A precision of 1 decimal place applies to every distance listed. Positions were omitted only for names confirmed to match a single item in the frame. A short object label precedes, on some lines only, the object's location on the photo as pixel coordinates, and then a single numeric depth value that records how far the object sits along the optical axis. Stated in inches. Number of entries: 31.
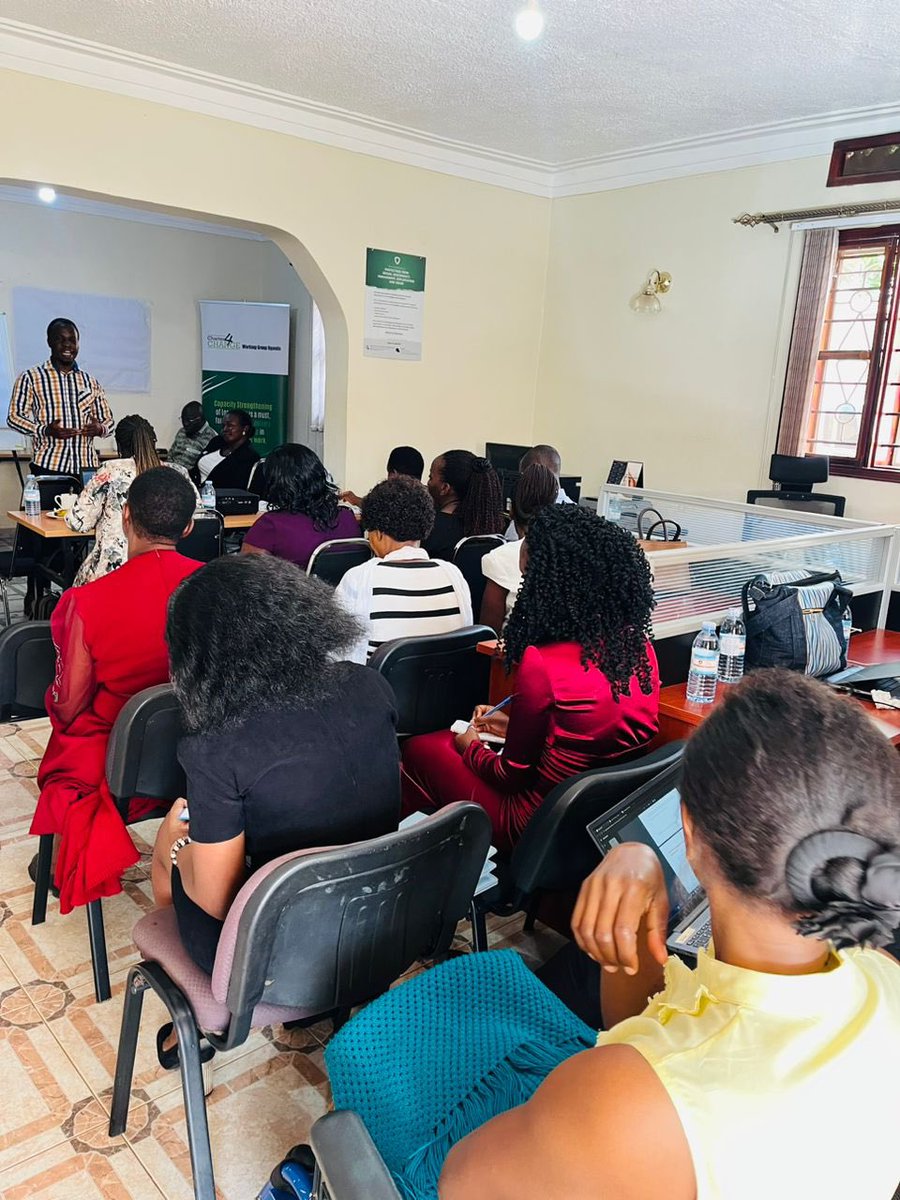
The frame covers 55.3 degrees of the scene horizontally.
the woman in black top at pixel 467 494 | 154.2
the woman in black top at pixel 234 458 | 235.6
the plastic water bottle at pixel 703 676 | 93.0
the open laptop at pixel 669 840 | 46.5
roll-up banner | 341.7
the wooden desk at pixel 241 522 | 183.6
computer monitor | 219.0
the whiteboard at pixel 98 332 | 308.0
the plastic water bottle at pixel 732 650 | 97.9
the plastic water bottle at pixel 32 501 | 177.2
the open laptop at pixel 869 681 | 97.3
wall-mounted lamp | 220.1
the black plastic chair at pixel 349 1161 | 33.7
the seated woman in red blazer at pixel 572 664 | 70.7
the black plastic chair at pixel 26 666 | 84.7
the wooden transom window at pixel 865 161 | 177.2
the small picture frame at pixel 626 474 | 201.8
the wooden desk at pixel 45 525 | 159.6
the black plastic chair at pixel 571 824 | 59.9
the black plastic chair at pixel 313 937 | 46.3
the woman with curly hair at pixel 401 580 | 102.8
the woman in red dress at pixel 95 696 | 76.0
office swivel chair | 182.5
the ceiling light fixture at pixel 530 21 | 135.3
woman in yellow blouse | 25.7
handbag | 97.1
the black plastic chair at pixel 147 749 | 67.2
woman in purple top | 131.3
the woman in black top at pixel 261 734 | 50.6
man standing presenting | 194.7
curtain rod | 178.7
